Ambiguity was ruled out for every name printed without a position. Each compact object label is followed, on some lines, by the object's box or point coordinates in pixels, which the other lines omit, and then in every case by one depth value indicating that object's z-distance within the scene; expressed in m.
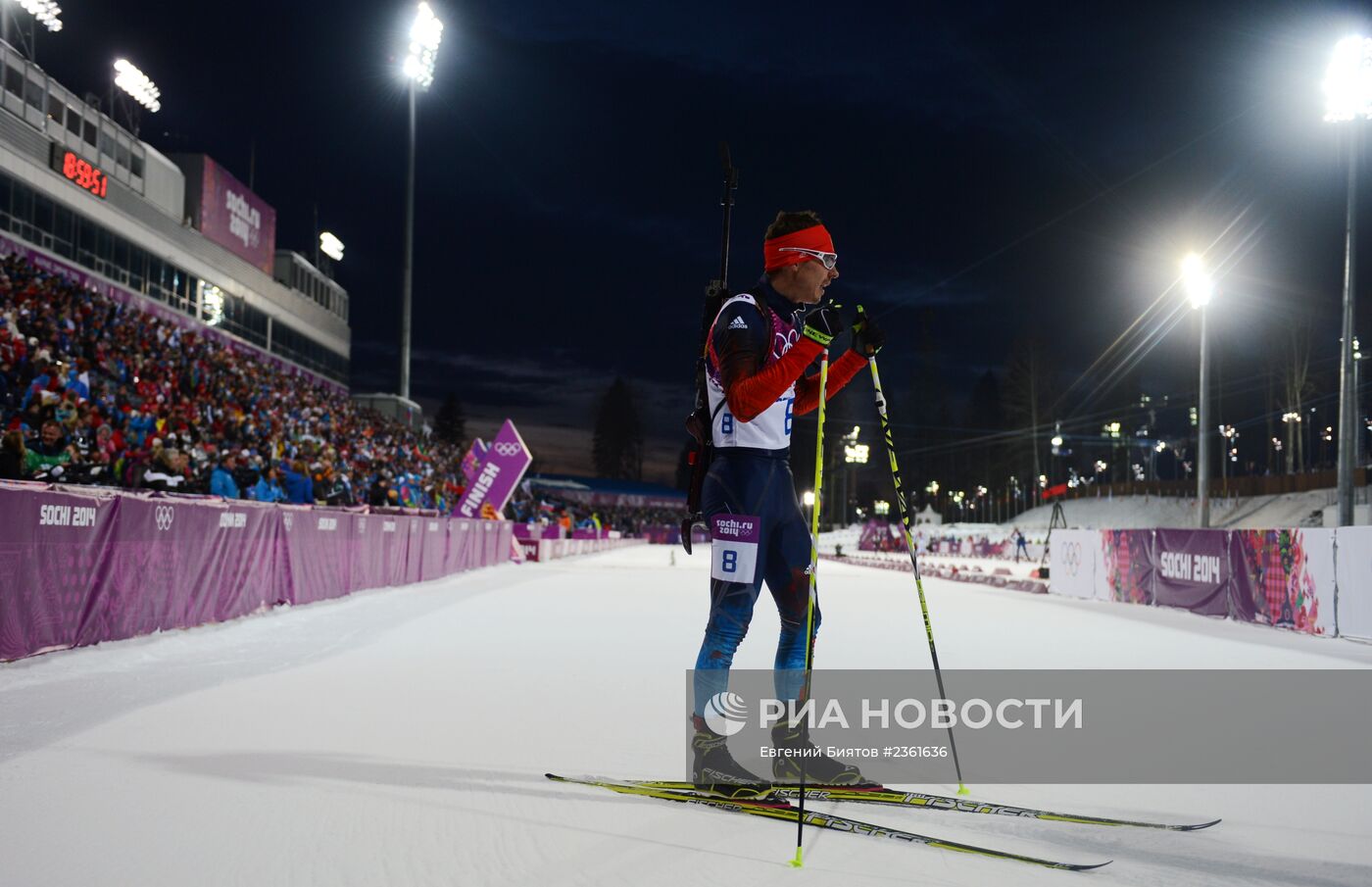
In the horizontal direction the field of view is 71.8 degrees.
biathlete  3.83
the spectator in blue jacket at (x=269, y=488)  15.10
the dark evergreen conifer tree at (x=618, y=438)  137.75
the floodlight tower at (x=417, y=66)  35.69
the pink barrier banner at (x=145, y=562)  7.10
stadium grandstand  14.25
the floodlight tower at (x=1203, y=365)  21.19
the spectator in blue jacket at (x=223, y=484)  13.41
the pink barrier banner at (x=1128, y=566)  17.45
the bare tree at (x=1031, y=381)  79.56
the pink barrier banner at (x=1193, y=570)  14.84
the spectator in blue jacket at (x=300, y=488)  16.06
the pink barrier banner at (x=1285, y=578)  12.30
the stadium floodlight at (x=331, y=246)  55.81
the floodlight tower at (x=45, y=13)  28.92
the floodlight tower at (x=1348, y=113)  17.19
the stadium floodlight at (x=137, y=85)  37.69
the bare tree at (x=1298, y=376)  55.22
